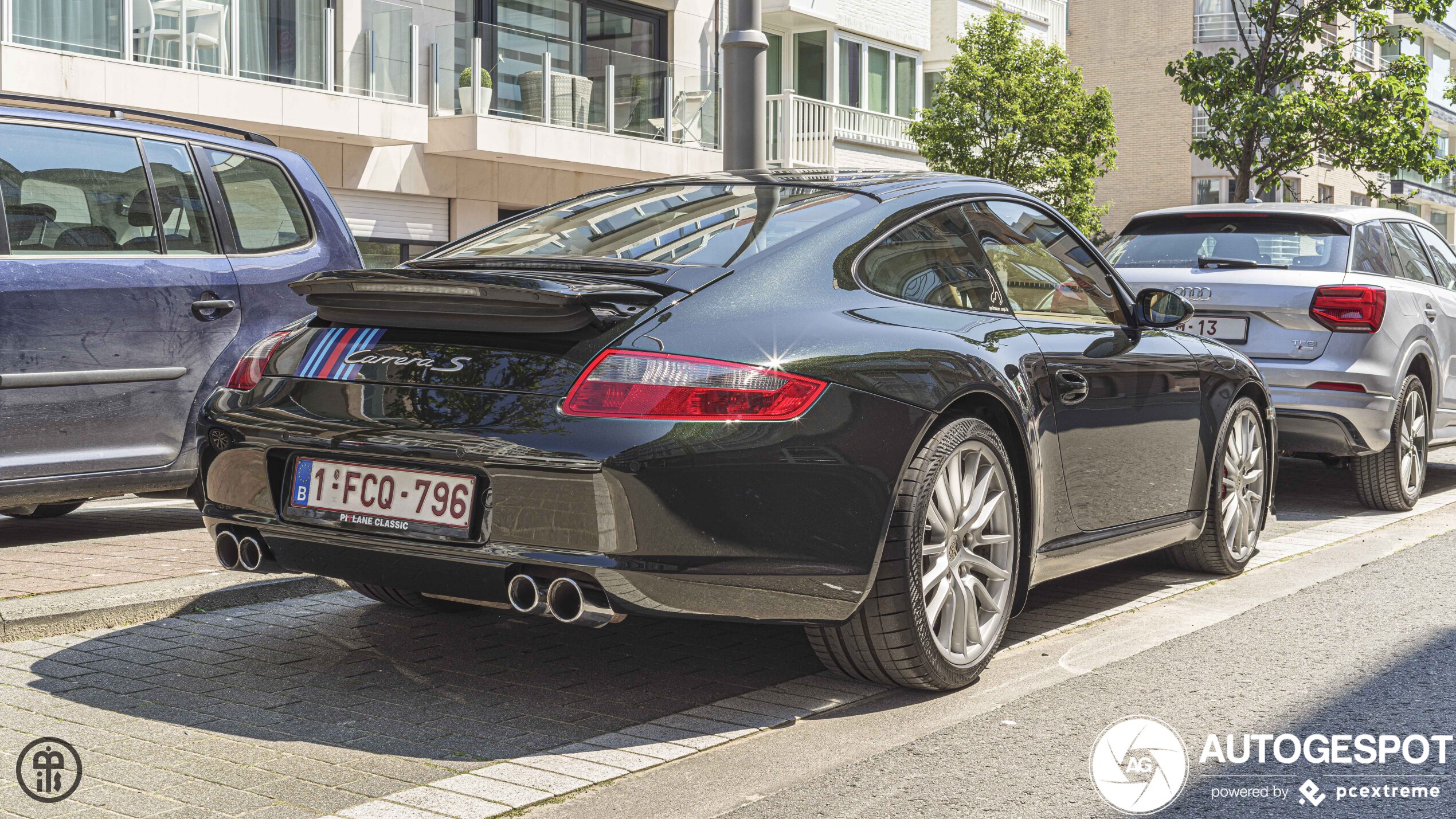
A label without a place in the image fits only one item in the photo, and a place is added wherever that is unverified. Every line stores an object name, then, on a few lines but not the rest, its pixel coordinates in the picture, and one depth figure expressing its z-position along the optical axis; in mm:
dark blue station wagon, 6027
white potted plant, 21172
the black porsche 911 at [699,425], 3842
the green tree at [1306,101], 20984
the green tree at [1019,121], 27594
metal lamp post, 9188
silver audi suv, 8367
